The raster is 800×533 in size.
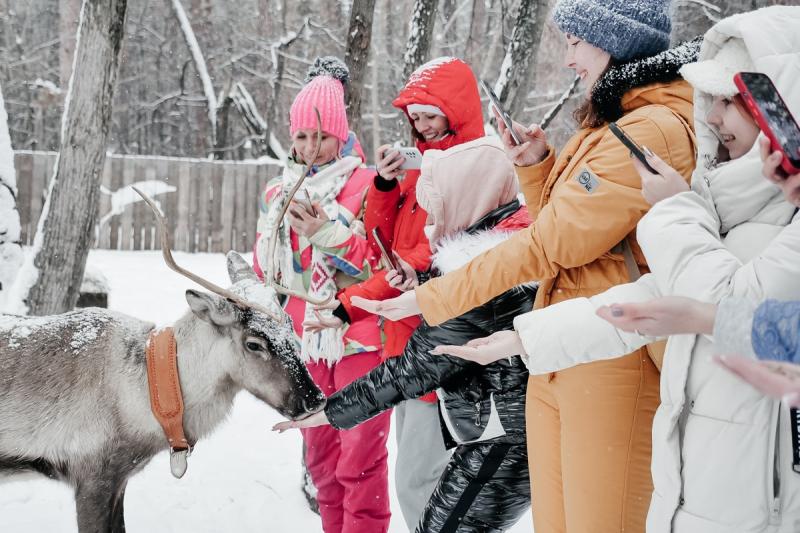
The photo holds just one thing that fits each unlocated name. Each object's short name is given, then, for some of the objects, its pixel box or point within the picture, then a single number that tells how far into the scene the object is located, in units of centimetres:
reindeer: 271
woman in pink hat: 300
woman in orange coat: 170
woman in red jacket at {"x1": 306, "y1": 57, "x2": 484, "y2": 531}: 265
